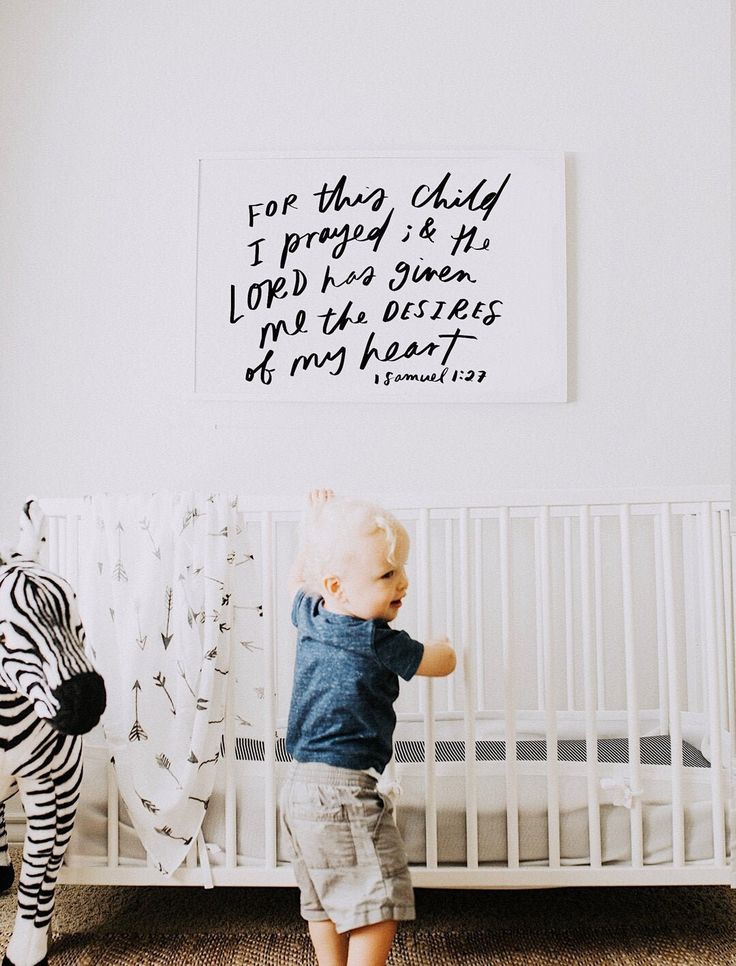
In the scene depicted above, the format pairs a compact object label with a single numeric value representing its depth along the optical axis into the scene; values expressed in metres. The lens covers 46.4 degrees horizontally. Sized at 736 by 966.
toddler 1.22
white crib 1.41
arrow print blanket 1.41
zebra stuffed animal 1.24
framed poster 2.13
